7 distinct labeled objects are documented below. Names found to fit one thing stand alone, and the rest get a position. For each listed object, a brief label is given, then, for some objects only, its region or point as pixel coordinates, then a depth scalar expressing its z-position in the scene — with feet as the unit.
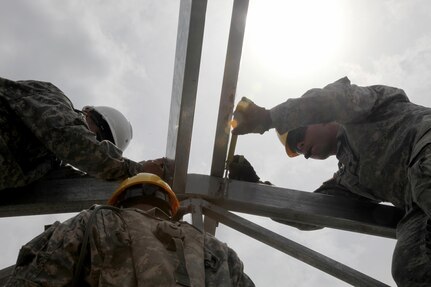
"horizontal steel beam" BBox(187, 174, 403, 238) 13.60
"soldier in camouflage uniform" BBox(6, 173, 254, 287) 6.95
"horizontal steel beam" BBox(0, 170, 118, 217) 11.98
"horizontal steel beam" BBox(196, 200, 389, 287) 12.24
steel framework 10.64
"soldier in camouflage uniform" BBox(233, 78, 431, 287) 11.54
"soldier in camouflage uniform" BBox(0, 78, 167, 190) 11.38
